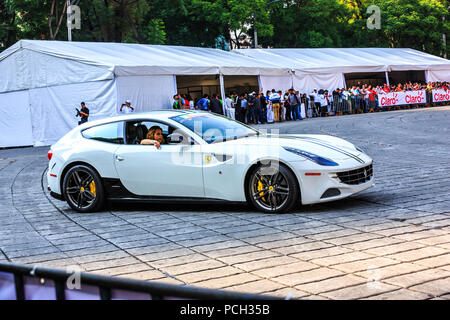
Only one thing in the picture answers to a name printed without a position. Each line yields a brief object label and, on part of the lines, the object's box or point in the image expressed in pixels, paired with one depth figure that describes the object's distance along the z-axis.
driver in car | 7.78
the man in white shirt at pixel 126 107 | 22.17
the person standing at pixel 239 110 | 29.91
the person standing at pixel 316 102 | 32.41
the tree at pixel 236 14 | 45.22
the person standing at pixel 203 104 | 27.34
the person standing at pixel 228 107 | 29.19
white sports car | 6.97
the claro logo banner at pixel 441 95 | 36.34
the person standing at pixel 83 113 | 22.11
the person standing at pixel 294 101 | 30.66
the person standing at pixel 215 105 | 27.67
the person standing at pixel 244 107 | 29.62
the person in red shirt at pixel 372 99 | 34.28
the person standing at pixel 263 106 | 29.28
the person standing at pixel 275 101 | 29.89
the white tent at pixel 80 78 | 22.72
